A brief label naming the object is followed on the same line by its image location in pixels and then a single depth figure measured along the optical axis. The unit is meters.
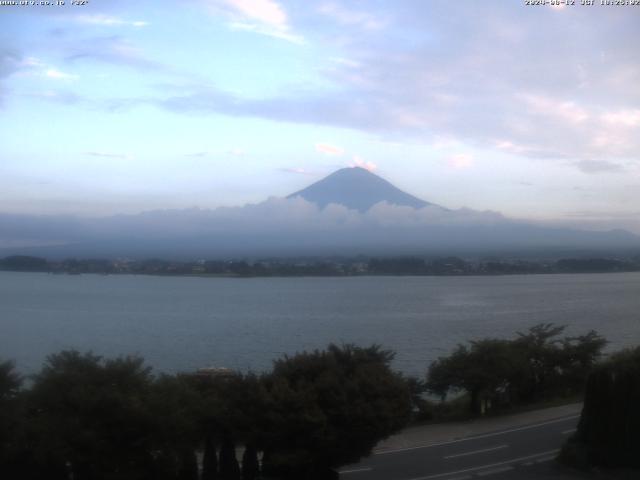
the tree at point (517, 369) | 17.28
